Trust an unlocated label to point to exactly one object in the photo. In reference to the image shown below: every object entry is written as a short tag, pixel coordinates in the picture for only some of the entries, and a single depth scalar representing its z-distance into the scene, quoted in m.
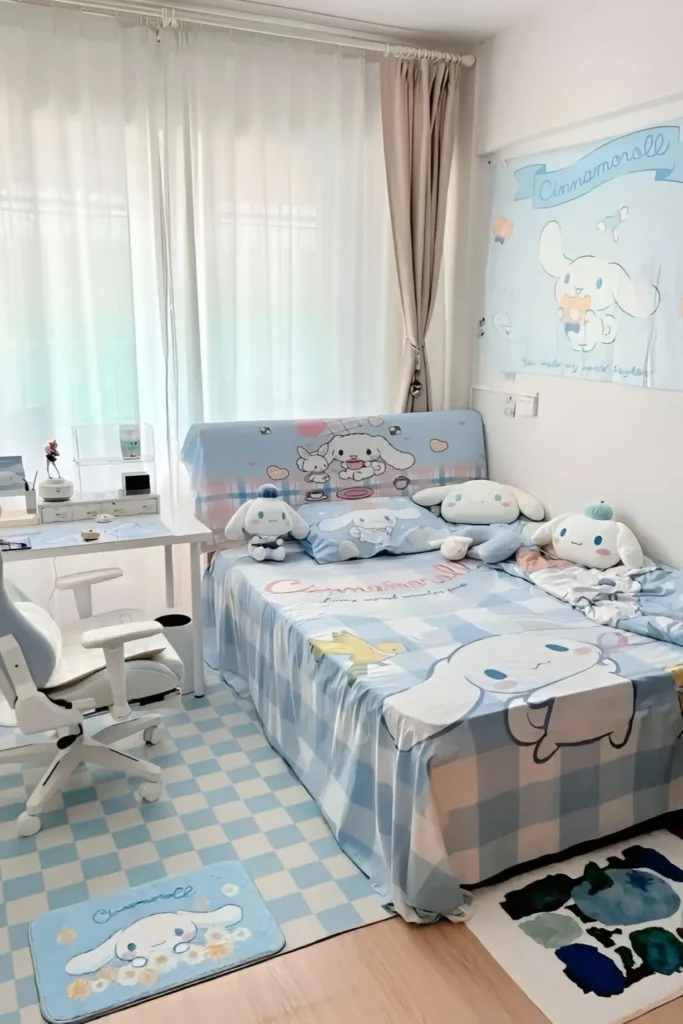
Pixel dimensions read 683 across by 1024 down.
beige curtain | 3.68
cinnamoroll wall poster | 2.89
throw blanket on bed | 2.53
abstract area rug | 1.75
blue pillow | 3.24
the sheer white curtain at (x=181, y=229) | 3.20
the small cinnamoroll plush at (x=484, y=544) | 3.21
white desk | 2.71
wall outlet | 3.63
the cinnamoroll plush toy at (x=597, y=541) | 2.99
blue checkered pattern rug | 1.97
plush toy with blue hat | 3.20
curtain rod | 3.16
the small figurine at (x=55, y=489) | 3.02
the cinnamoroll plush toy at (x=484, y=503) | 3.54
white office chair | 2.11
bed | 1.97
